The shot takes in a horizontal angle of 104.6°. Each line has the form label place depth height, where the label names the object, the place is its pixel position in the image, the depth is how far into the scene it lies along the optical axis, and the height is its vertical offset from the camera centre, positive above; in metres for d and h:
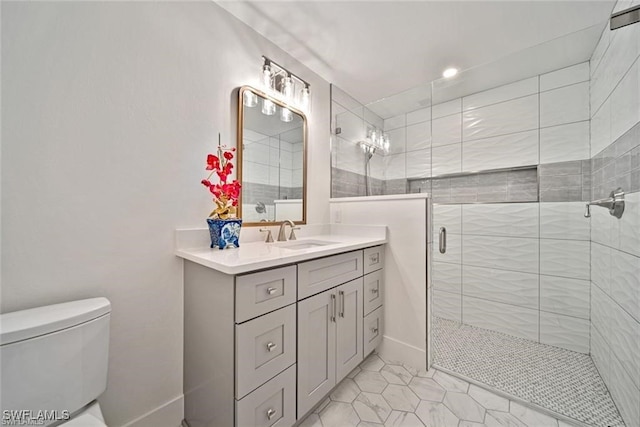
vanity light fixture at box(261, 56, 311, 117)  1.66 +0.92
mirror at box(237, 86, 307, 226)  1.57 +0.37
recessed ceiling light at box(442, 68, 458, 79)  2.10 +1.22
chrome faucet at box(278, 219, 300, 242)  1.77 -0.14
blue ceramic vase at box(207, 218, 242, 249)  1.30 -0.11
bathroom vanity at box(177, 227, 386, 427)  0.95 -0.54
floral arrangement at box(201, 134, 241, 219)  1.29 +0.12
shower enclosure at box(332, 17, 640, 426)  1.30 +0.08
